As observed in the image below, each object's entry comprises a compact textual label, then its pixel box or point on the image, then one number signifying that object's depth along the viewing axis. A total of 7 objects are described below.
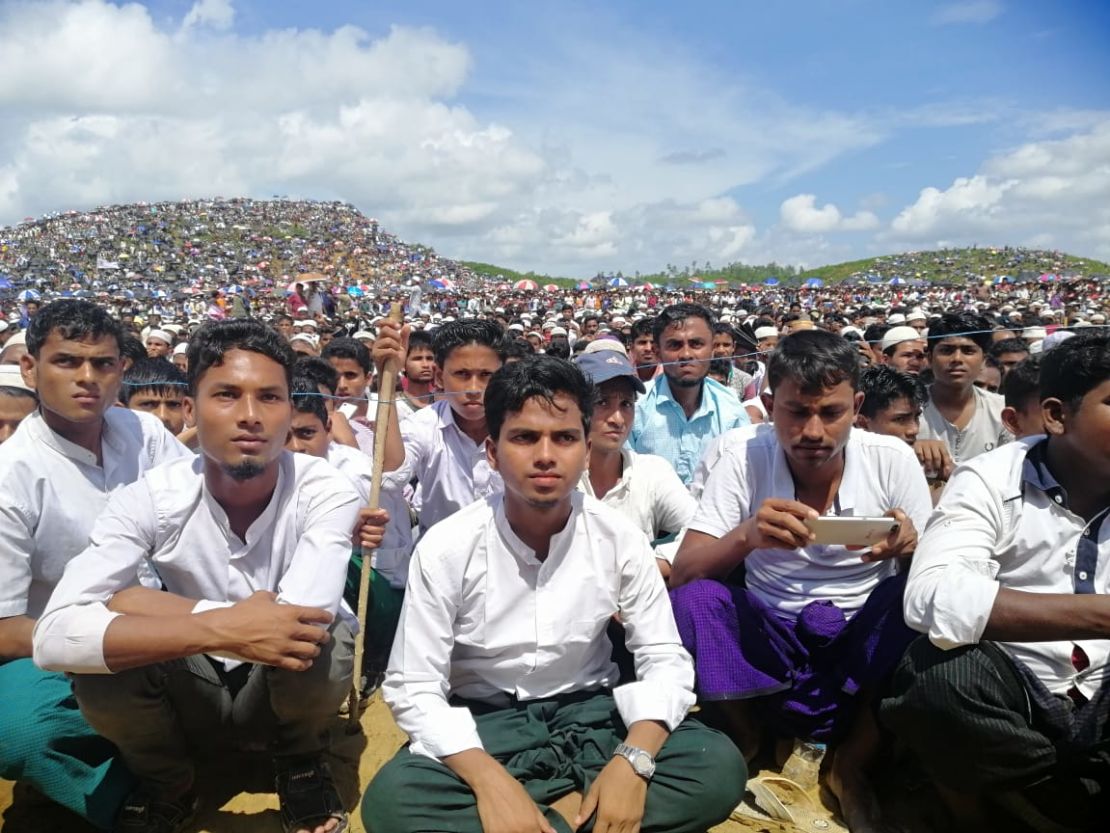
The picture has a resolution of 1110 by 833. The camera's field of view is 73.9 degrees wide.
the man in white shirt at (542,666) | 2.04
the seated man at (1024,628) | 2.07
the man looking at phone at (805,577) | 2.58
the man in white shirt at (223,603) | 2.13
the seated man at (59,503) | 2.32
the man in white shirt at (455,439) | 3.72
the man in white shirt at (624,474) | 3.35
